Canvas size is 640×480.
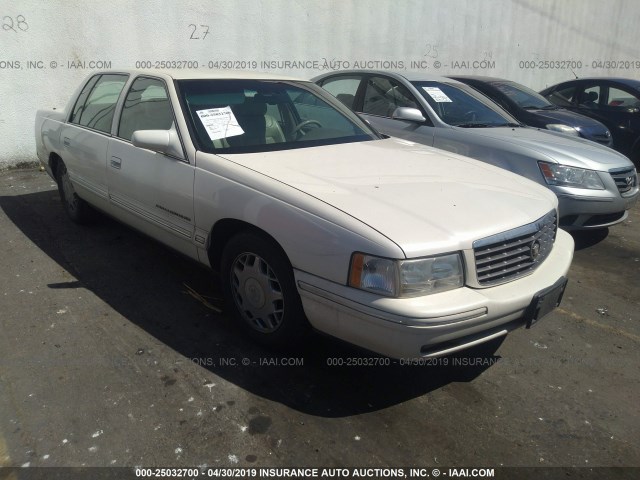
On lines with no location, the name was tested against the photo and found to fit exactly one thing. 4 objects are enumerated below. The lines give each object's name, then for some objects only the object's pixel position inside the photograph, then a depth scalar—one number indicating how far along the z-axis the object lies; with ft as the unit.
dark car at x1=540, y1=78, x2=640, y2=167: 29.19
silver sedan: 16.26
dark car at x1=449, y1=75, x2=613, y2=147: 24.50
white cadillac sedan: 8.42
